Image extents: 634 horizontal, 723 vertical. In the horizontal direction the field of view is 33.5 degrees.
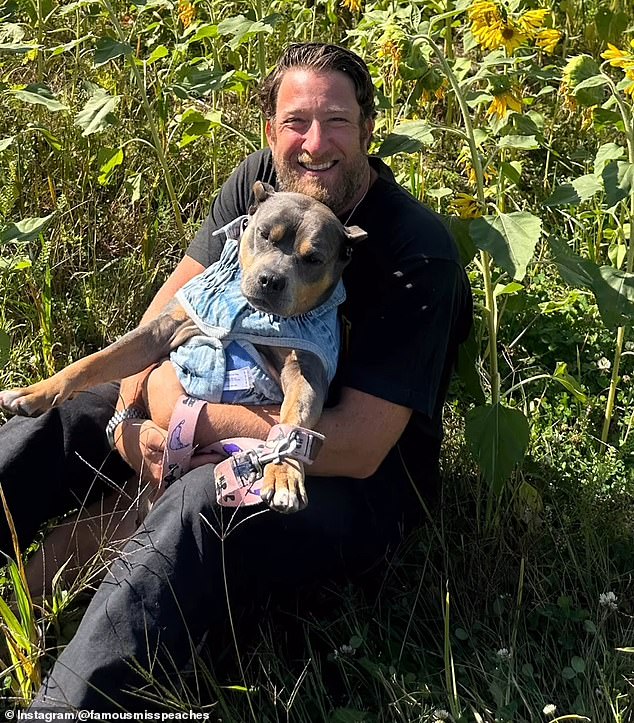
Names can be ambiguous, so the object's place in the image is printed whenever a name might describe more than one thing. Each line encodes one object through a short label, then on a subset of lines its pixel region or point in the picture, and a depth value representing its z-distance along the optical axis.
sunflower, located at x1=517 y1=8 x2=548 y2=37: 3.31
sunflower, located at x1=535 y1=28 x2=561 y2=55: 3.37
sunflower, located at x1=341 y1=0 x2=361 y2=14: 4.32
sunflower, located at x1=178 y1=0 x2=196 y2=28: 4.29
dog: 2.68
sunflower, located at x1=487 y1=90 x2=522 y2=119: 3.35
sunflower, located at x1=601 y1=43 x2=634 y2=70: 3.05
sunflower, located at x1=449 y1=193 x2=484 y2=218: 3.36
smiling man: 2.53
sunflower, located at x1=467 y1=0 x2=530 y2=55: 3.34
